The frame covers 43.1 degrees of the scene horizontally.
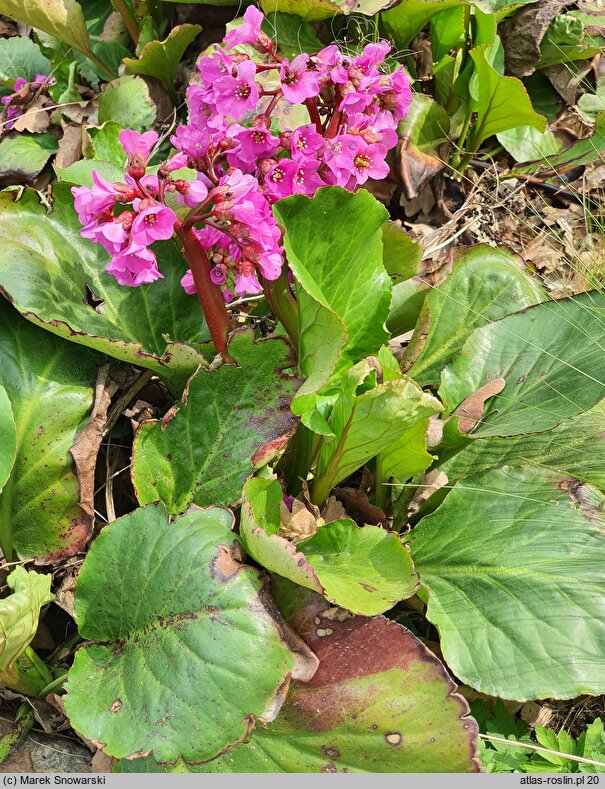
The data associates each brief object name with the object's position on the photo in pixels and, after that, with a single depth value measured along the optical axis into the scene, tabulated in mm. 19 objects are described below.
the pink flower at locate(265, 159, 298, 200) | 330
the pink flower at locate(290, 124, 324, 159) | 329
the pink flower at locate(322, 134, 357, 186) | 337
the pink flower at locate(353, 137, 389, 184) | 353
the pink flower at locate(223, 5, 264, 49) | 345
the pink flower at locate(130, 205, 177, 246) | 303
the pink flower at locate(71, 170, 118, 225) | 302
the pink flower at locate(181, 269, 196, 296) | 374
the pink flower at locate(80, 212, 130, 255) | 300
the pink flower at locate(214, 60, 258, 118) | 323
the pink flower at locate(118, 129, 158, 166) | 310
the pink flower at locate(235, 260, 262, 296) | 326
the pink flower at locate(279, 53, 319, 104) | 326
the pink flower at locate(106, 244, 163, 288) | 305
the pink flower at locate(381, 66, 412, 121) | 364
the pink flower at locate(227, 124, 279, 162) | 331
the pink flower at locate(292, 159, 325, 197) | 334
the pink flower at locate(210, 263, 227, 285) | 347
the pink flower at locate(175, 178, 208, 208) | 314
